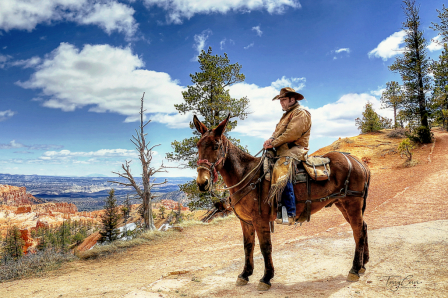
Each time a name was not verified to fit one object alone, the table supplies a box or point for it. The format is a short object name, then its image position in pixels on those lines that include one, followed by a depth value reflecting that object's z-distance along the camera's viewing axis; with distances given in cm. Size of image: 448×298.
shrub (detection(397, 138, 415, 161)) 1938
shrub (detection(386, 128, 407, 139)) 2729
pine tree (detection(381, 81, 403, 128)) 3041
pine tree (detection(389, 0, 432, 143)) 2364
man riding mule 404
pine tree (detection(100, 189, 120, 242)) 1970
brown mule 400
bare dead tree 1312
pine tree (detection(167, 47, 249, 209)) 1443
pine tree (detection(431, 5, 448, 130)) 1449
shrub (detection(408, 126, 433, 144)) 2275
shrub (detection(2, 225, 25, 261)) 3256
